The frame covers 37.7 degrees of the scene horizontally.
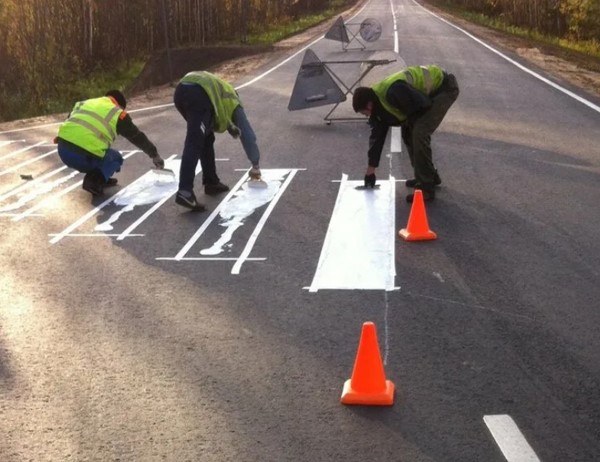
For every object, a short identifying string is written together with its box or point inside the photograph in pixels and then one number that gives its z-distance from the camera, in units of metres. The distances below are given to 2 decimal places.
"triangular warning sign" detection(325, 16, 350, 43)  23.55
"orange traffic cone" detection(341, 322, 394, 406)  4.95
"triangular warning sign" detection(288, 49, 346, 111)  14.99
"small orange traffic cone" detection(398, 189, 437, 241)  8.00
